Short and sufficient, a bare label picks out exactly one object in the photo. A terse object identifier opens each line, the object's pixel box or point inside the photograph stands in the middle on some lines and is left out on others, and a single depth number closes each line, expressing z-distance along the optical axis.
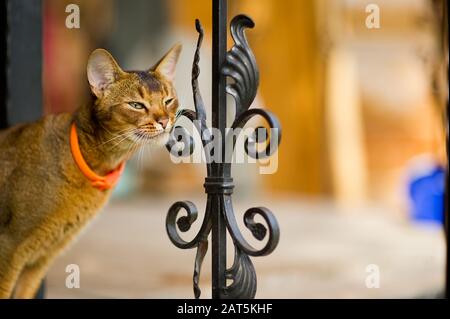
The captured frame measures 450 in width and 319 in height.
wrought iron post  1.50
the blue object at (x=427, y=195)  5.67
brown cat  1.59
